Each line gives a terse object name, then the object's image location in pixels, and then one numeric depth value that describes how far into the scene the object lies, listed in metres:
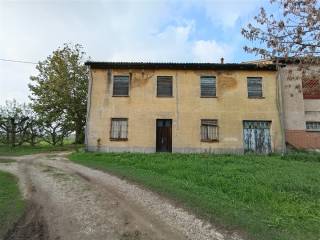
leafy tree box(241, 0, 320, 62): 4.28
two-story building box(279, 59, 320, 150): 13.44
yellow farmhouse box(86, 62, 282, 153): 12.87
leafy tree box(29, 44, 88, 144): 18.40
